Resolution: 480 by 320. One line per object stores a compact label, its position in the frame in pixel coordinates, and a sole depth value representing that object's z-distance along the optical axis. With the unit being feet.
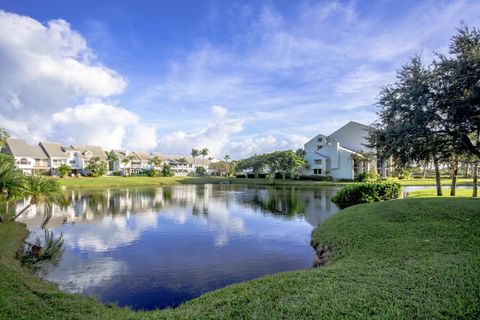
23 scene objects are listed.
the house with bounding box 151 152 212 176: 373.01
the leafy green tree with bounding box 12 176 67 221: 51.48
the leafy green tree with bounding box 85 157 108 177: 238.35
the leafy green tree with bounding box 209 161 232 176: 342.23
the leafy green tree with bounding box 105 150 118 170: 298.97
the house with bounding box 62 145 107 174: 265.95
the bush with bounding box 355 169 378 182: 182.91
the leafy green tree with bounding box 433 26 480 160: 39.14
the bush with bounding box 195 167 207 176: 317.83
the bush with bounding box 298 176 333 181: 212.02
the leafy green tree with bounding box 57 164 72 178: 212.43
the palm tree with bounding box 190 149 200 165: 384.68
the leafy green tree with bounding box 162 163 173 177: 275.80
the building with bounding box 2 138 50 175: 229.25
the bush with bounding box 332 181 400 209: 81.25
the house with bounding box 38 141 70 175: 250.57
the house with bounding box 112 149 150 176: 314.14
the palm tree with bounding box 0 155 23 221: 48.98
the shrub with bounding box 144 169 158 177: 261.93
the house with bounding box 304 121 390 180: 211.61
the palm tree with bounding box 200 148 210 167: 387.75
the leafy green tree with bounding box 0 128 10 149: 124.24
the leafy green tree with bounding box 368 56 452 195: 43.32
